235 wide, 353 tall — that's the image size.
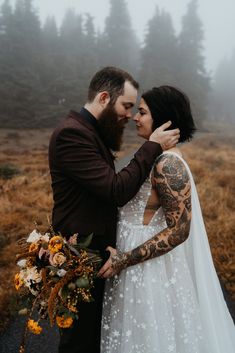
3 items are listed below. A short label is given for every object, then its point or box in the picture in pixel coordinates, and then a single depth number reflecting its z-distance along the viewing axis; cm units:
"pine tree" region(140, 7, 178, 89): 3772
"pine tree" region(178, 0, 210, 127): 3848
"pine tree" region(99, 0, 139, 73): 4315
